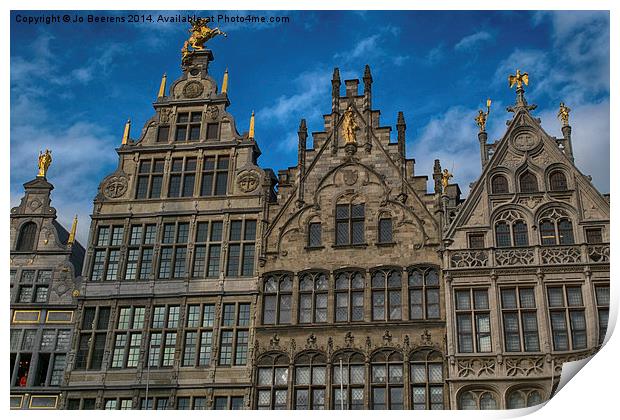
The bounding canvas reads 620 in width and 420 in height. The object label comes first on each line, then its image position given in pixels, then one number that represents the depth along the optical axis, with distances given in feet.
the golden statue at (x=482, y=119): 86.38
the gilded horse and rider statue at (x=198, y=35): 92.32
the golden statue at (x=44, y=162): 90.19
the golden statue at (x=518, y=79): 85.71
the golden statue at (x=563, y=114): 83.94
